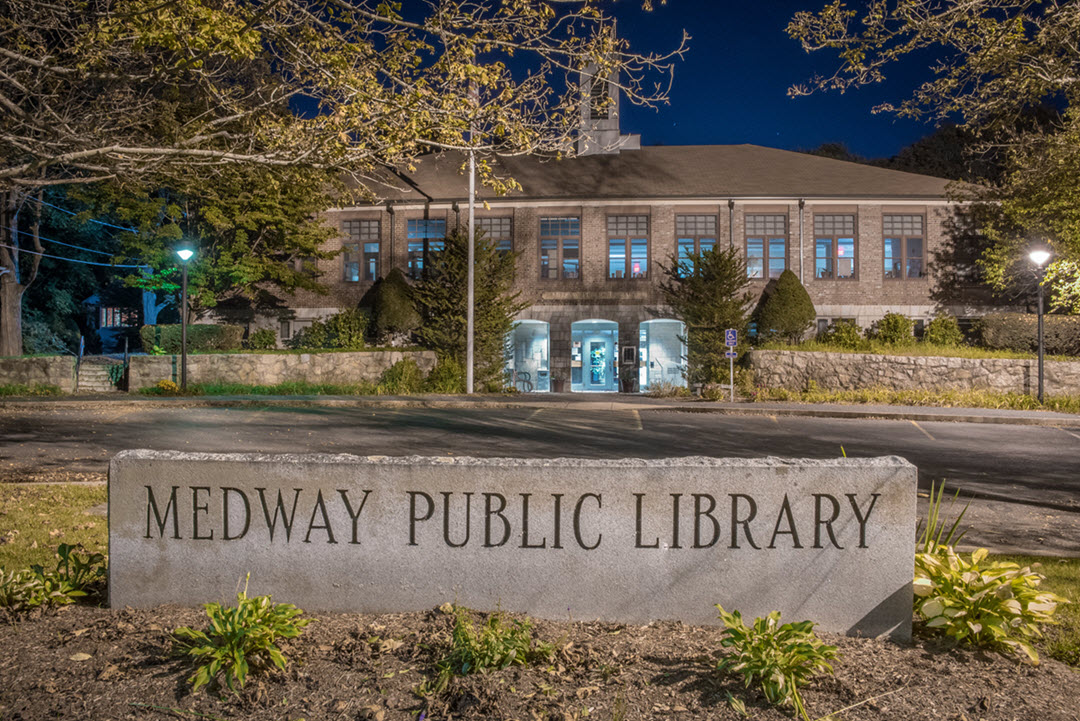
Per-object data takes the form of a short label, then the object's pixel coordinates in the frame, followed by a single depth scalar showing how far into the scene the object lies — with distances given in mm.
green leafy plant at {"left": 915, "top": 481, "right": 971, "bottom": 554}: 4526
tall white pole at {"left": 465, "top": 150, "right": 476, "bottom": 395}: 24734
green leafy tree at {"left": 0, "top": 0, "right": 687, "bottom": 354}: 7742
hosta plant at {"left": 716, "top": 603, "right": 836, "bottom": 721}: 3227
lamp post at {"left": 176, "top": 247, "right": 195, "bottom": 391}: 22562
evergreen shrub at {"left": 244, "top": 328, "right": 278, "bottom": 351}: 29938
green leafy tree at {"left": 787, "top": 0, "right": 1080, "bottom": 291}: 9031
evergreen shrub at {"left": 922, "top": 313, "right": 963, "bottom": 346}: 27344
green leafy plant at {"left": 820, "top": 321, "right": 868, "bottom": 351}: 25844
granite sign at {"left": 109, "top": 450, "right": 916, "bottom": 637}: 4008
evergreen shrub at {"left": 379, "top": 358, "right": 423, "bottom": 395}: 25406
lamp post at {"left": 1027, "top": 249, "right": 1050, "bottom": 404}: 20375
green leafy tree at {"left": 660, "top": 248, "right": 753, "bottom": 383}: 26578
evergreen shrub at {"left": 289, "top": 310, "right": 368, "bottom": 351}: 29906
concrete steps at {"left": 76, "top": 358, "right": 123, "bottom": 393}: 25928
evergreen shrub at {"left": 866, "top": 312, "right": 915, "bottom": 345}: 27047
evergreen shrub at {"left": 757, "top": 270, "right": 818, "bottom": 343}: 28531
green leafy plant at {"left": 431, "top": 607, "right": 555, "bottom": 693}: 3472
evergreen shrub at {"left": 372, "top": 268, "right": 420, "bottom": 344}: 30000
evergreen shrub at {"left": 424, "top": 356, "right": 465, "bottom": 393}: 25828
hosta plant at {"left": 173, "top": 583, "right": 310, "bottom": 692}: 3340
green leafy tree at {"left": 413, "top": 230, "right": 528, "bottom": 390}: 26984
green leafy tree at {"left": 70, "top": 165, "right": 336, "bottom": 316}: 27109
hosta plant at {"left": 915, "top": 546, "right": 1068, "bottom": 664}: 3707
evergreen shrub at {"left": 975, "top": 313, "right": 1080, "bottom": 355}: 24656
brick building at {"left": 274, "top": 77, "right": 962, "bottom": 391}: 30875
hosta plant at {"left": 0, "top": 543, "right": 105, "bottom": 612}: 4191
